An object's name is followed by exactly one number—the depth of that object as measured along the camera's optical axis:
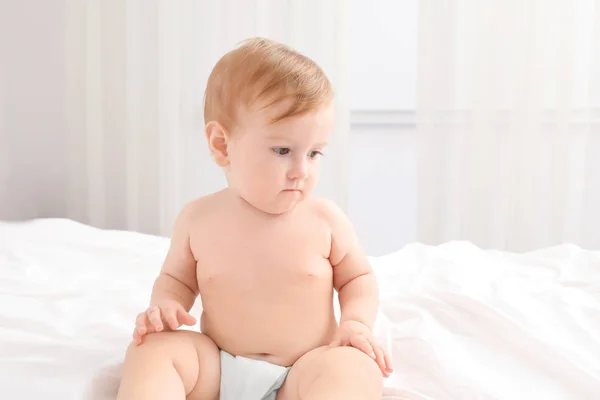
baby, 0.96
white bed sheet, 1.03
